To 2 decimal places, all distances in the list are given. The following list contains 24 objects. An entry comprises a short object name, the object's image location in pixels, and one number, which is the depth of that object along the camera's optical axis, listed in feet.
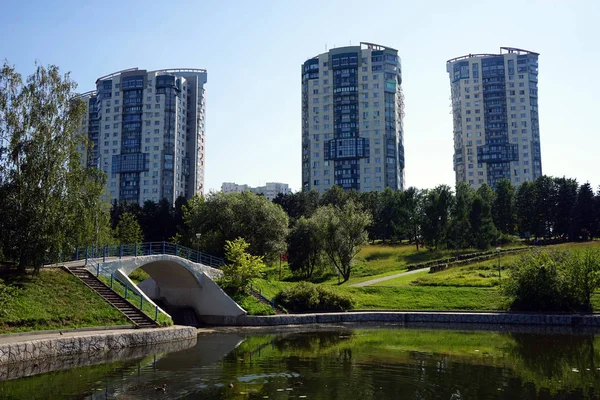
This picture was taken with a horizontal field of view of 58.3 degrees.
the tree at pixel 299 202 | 326.14
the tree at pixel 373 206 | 323.37
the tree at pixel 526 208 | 286.25
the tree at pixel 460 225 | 250.98
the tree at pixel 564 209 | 271.49
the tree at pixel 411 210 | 293.23
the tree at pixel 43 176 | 92.53
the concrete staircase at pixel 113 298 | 95.66
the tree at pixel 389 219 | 309.01
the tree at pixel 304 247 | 196.34
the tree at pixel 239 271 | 130.62
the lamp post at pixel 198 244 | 173.47
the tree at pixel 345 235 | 184.14
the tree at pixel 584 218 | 260.83
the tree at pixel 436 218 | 255.50
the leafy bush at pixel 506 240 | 267.55
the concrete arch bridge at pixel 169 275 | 109.33
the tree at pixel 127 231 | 222.07
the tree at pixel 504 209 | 298.15
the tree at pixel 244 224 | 177.68
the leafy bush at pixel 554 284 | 124.98
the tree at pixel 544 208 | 281.74
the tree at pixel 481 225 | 250.78
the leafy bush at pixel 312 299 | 132.46
